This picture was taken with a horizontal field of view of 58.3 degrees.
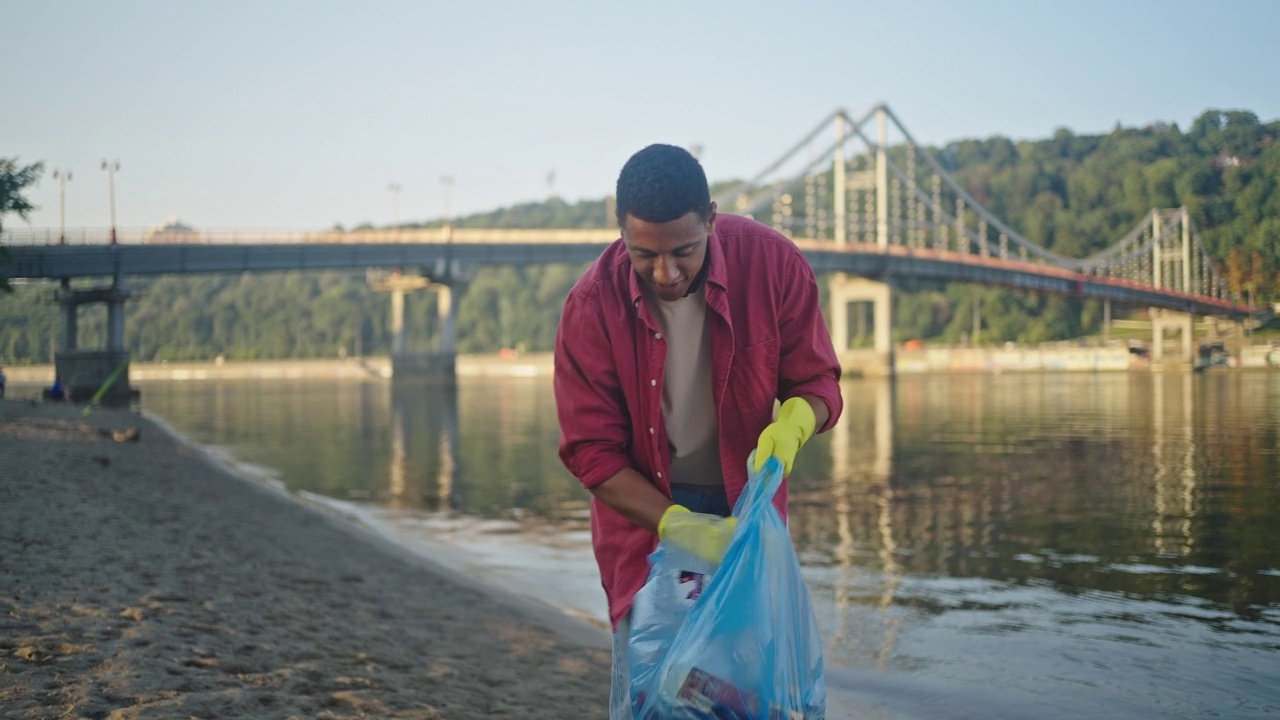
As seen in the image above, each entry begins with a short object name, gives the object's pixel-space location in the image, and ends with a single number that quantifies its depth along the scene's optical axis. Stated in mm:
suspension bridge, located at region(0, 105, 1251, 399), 42188
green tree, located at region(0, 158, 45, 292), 20625
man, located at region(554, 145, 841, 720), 2814
